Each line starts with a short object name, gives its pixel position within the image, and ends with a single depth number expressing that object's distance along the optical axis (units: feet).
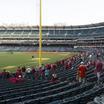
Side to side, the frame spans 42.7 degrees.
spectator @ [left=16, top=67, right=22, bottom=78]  27.58
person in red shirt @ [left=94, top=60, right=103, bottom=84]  21.59
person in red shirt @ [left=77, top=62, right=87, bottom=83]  21.49
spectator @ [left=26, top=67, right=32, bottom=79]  30.20
